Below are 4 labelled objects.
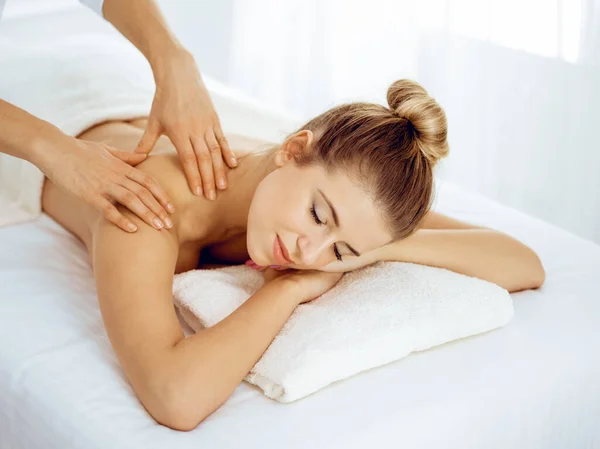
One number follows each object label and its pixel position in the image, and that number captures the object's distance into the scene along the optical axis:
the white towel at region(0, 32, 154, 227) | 1.96
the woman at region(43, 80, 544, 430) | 1.38
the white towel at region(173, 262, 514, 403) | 1.42
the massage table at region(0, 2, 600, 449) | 1.33
